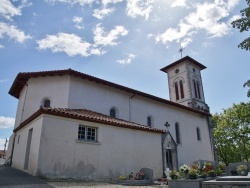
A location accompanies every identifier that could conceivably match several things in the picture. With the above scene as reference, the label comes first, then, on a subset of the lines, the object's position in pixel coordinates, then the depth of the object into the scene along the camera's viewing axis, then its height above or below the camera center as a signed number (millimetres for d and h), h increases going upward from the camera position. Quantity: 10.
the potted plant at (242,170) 12639 -142
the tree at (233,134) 31750 +4653
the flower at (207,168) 13703 -30
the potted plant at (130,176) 12648 -476
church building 11258 +2302
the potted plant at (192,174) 11078 -306
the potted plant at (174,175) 12014 -382
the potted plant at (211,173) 12578 -297
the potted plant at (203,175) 12070 -386
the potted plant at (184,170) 12017 -128
